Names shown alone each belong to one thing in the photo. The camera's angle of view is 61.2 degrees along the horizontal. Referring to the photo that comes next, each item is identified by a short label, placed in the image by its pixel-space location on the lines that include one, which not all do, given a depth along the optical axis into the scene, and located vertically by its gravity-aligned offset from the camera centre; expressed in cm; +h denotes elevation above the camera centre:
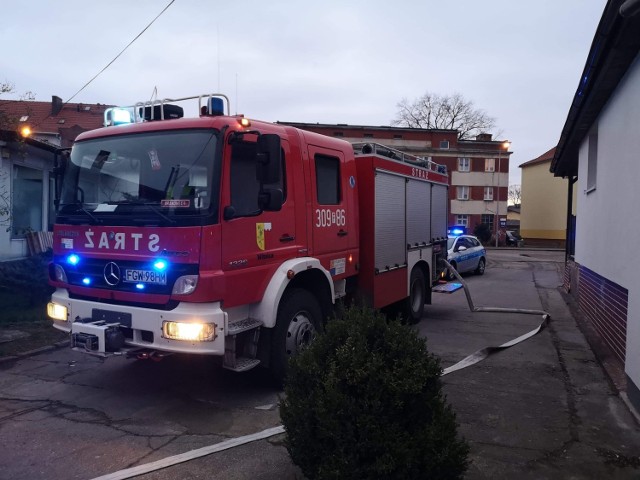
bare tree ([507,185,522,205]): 8846 +182
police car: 1875 -170
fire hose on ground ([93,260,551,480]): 388 -192
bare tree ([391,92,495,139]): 6378 +1035
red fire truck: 483 -29
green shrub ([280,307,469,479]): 310 -121
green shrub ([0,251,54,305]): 1025 -139
